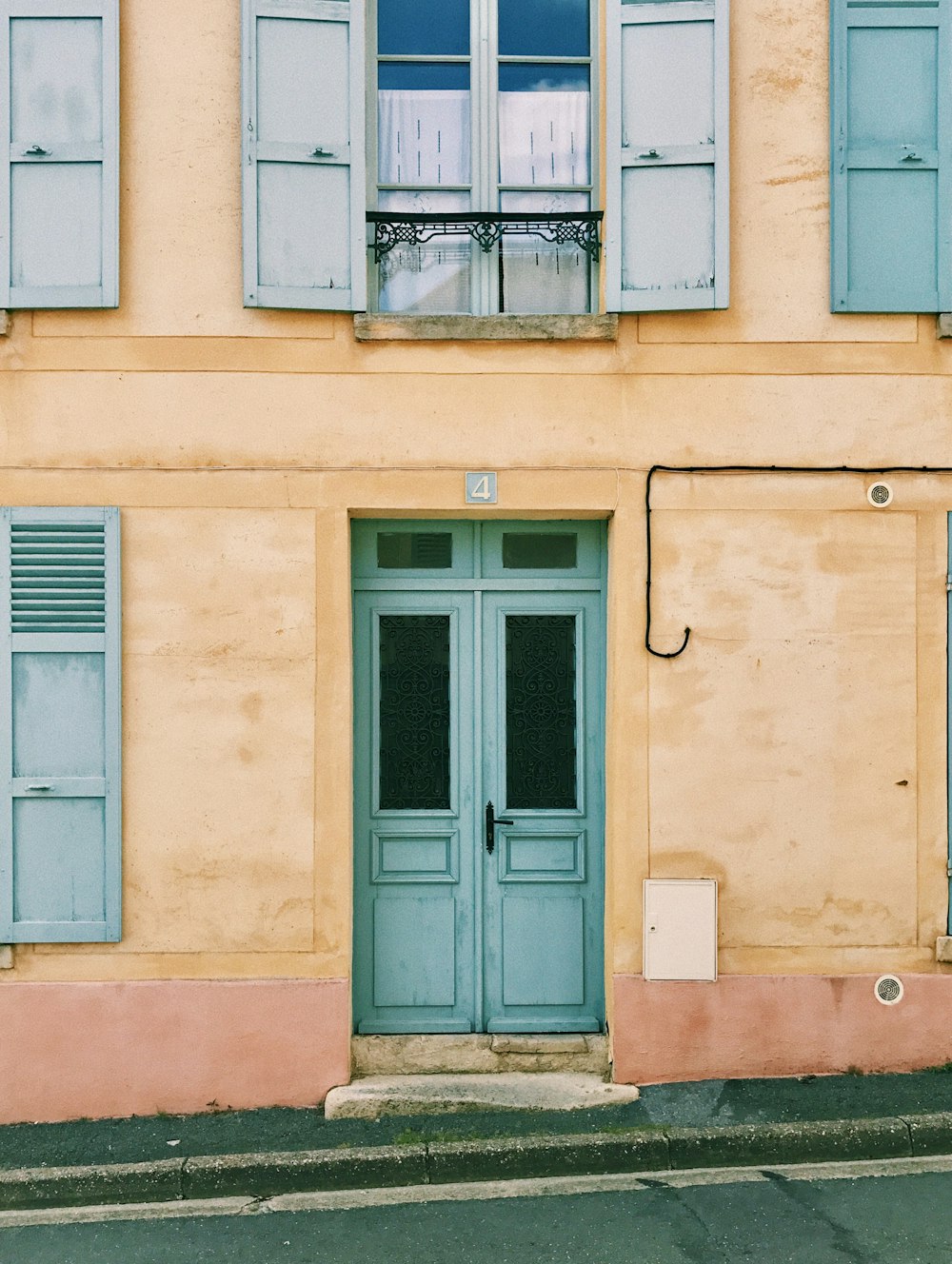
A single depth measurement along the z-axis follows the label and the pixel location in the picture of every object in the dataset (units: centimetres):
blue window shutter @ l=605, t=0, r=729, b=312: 543
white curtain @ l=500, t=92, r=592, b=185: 577
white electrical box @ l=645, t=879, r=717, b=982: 542
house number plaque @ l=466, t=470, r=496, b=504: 551
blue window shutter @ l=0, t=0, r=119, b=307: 536
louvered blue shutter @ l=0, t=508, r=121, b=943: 539
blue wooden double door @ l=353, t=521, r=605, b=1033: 577
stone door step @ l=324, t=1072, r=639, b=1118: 527
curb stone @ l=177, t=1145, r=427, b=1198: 474
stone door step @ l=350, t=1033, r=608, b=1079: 561
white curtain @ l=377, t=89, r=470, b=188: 575
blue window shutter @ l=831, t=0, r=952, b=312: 549
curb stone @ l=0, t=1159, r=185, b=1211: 470
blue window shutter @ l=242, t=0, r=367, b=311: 538
